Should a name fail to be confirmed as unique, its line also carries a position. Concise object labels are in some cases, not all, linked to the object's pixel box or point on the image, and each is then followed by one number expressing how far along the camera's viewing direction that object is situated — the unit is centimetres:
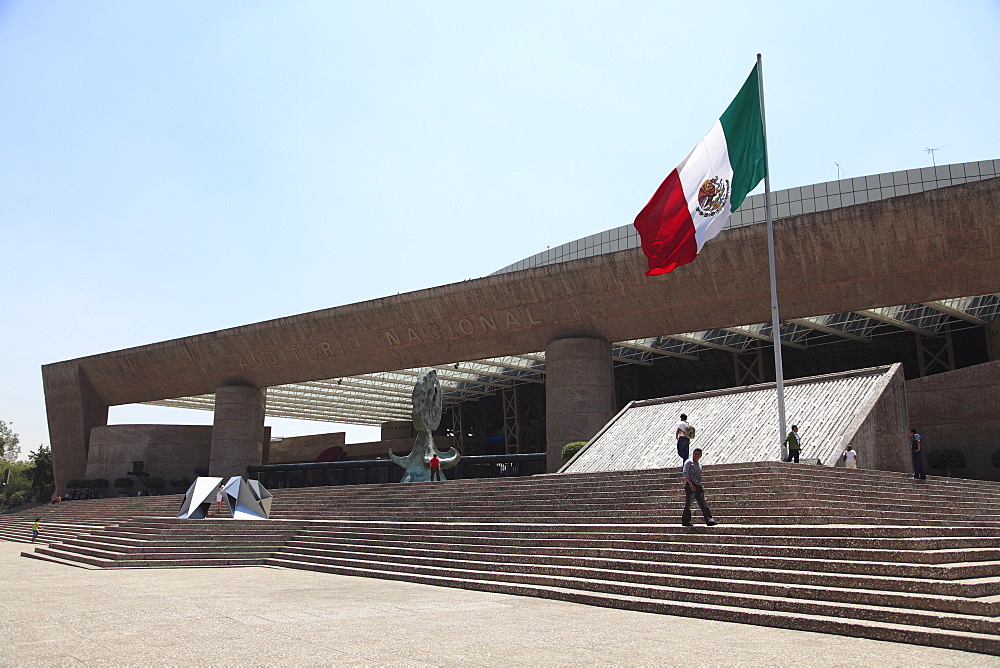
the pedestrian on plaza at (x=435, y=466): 2453
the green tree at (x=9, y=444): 9347
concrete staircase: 691
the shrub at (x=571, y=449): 2481
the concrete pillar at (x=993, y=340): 3093
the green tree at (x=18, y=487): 7281
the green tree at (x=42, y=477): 5616
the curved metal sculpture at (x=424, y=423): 2598
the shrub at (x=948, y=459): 2308
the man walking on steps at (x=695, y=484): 994
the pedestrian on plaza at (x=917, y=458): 1498
